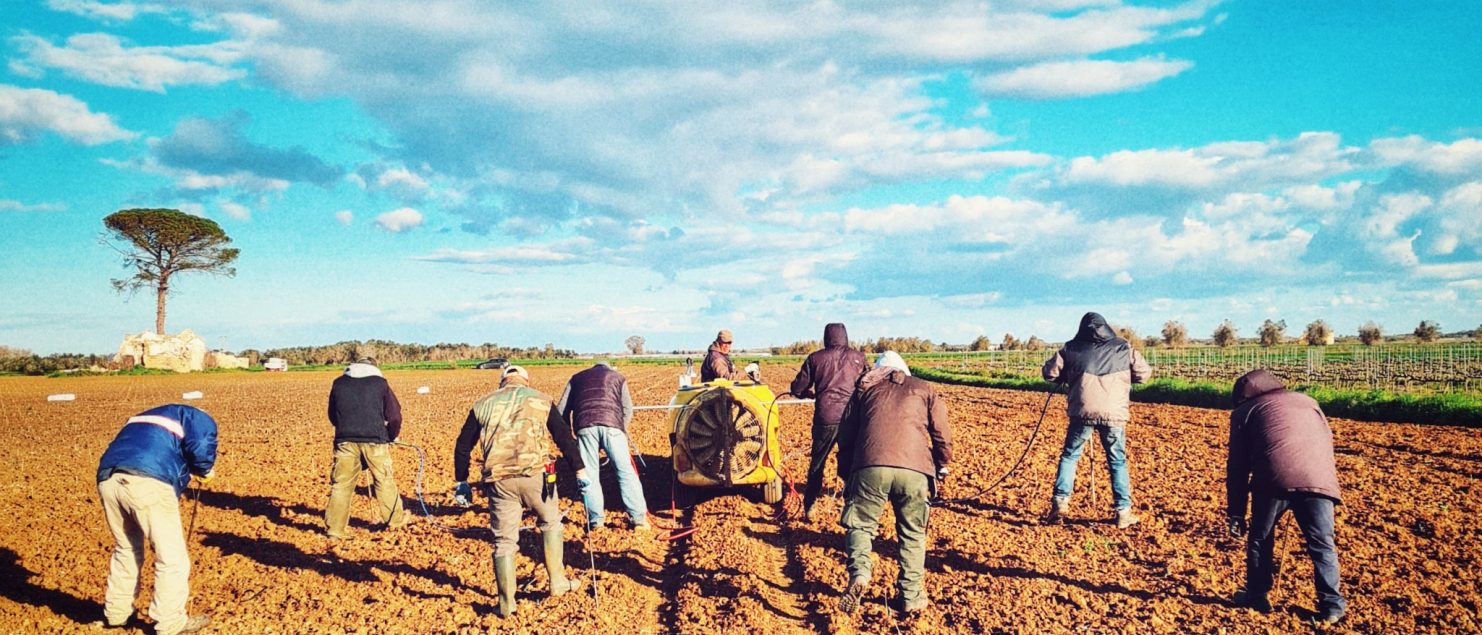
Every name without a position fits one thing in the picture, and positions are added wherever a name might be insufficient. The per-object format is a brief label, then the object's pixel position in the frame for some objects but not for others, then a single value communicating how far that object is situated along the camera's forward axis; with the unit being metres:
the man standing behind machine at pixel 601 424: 8.95
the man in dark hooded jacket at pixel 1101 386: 8.37
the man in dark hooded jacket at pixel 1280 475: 5.90
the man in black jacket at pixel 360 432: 8.95
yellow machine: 9.64
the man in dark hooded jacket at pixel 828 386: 8.70
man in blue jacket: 6.21
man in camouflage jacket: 6.58
